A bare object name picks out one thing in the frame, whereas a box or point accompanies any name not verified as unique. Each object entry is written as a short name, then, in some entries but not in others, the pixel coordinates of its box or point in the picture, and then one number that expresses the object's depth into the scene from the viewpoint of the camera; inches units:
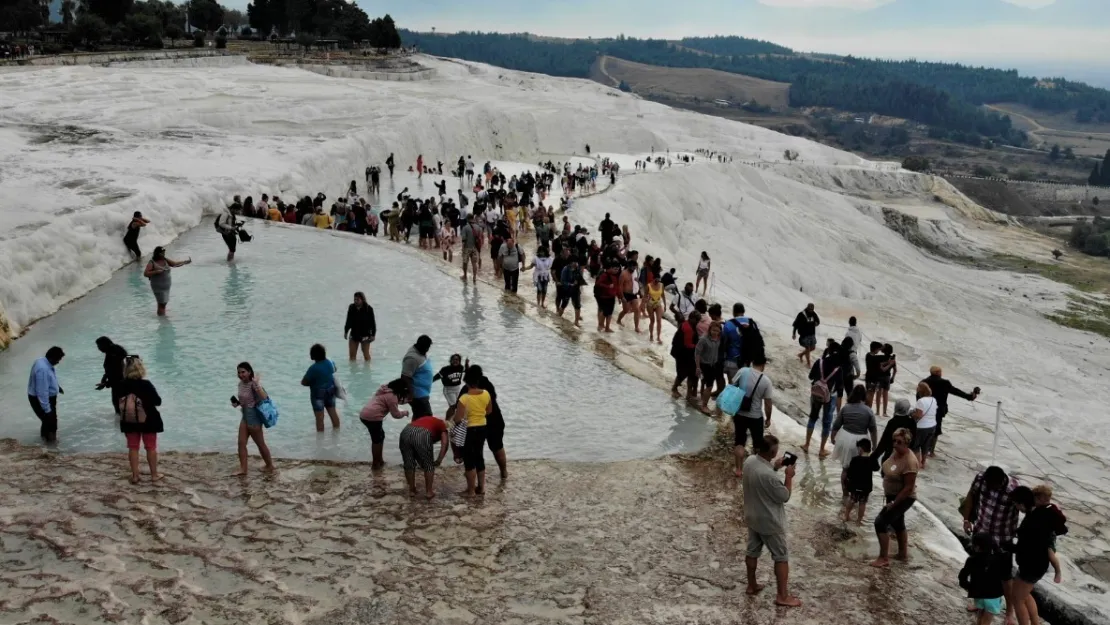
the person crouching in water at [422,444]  314.0
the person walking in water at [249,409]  319.6
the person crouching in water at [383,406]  330.5
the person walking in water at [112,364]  360.8
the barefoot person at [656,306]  546.6
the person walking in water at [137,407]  309.6
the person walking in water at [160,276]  493.4
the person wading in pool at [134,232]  605.3
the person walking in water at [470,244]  612.1
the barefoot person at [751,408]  350.3
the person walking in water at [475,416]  315.1
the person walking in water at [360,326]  439.7
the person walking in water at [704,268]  803.2
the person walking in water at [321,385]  359.3
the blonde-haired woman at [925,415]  399.9
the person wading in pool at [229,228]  619.2
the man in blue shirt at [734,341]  412.8
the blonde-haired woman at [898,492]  288.4
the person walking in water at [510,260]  604.4
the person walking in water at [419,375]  353.1
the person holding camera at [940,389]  412.5
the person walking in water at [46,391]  345.1
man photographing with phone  256.2
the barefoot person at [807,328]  576.7
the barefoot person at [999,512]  273.1
